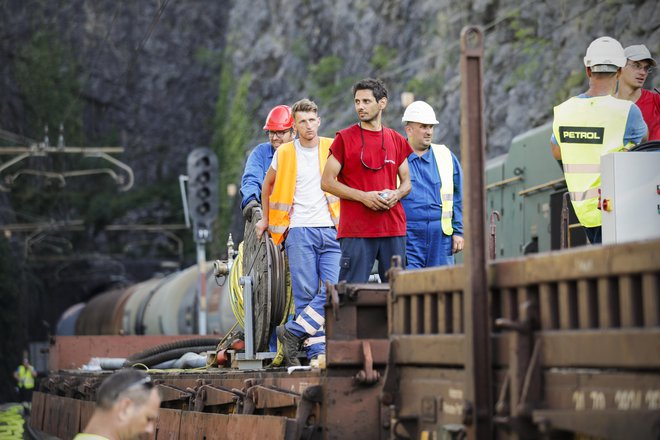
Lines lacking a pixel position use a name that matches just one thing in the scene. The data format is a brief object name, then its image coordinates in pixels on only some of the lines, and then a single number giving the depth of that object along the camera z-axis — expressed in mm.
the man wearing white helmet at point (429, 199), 10820
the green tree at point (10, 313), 44344
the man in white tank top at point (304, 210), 10469
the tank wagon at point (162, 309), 26922
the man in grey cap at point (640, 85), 9797
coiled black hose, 14398
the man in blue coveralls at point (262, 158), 11898
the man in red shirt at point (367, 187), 9430
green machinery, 15914
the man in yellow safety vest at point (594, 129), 8664
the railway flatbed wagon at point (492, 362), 5098
